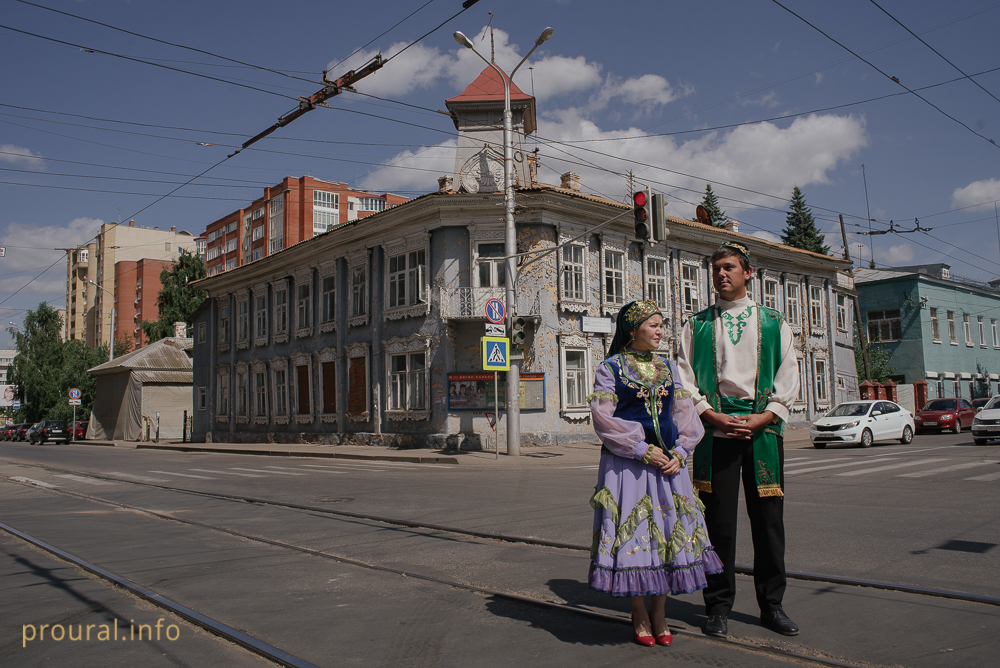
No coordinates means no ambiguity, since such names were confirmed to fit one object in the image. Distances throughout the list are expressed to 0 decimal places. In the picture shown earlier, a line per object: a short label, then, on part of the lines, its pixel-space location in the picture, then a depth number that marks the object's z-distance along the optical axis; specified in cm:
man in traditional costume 398
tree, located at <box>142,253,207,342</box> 6103
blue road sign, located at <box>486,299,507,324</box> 1959
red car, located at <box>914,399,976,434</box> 2897
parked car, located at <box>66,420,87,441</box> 4791
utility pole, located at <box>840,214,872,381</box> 3562
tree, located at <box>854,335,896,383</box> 4303
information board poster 2323
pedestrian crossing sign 1902
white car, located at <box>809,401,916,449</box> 2222
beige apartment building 8675
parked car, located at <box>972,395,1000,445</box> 2036
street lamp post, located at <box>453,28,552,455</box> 2011
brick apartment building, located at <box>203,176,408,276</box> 6862
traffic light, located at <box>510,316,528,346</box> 1956
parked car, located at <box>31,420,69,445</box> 4659
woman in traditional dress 377
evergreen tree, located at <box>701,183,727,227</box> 5731
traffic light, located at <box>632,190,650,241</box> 1519
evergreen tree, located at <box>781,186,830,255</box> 5825
